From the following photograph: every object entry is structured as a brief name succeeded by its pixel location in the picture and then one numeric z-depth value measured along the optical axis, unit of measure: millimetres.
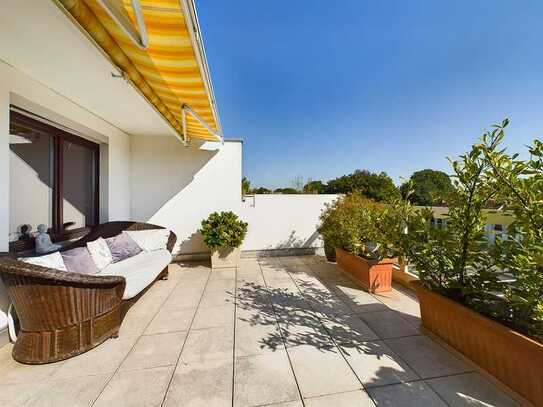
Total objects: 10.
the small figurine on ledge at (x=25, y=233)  3454
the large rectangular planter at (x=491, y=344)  1837
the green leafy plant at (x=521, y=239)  1912
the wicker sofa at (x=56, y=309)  2355
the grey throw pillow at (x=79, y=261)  3238
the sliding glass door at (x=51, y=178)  3397
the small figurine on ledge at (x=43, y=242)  3371
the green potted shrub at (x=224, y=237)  5715
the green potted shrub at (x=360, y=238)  3564
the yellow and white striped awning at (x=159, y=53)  1921
